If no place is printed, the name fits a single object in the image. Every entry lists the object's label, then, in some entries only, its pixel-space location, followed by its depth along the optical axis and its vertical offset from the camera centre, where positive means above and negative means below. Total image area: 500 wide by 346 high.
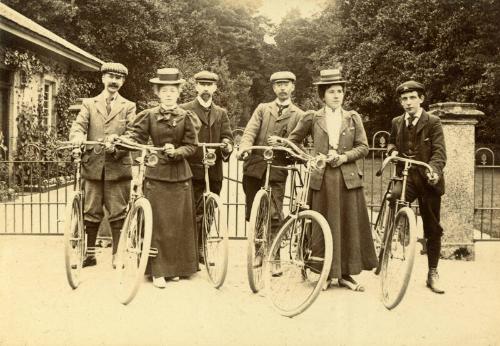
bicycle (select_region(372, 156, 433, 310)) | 4.91 -0.52
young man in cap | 5.72 +0.20
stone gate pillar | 7.06 +0.15
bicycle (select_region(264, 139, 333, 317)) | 4.79 -0.64
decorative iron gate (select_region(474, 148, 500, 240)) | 9.40 -0.61
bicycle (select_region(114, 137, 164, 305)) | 4.96 -0.51
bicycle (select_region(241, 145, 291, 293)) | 5.29 -0.51
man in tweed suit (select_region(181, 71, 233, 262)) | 6.38 +0.50
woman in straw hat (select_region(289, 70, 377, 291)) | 5.54 -0.07
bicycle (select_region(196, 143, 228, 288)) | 5.48 -0.51
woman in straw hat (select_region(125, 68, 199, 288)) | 5.76 -0.09
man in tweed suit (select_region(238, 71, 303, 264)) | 6.25 +0.46
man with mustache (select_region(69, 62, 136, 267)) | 6.33 +0.13
